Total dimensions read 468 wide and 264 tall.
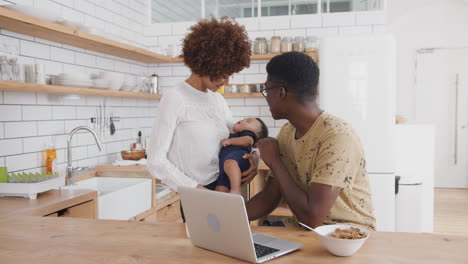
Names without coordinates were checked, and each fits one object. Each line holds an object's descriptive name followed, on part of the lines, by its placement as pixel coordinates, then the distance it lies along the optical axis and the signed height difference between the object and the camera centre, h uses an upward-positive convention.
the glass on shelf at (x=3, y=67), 2.29 +0.24
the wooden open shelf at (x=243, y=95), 4.21 +0.15
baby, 1.98 -0.25
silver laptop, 1.15 -0.36
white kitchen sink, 2.59 -0.60
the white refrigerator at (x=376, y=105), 3.71 +0.03
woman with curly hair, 1.89 -0.01
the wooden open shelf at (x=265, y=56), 4.07 +0.54
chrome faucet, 2.74 -0.39
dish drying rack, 2.15 -0.40
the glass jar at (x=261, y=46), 4.21 +0.65
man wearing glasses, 1.50 -0.19
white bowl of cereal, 1.19 -0.39
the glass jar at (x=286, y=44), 4.17 +0.67
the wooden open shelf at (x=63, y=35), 2.23 +0.49
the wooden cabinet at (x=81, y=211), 2.20 -0.56
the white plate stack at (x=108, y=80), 3.02 +0.22
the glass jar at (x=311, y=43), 4.13 +0.67
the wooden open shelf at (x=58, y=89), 2.24 +0.13
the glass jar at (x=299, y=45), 4.13 +0.65
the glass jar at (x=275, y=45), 4.17 +0.65
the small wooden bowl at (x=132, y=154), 3.55 -0.39
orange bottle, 2.86 -0.37
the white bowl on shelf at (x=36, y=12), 2.27 +0.57
